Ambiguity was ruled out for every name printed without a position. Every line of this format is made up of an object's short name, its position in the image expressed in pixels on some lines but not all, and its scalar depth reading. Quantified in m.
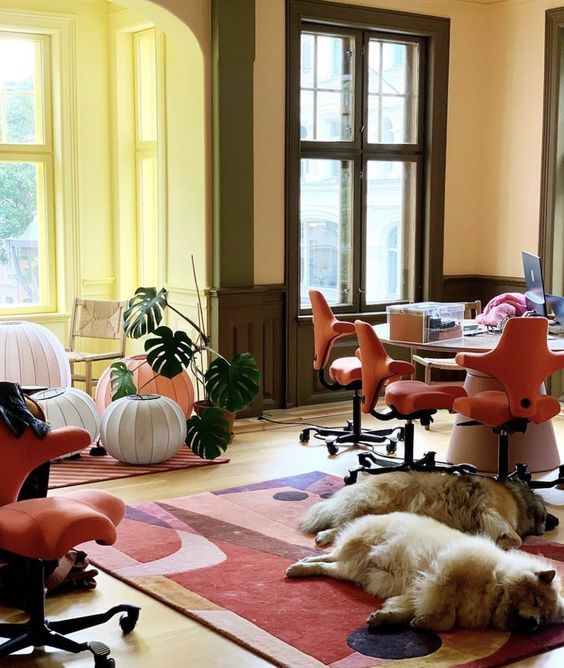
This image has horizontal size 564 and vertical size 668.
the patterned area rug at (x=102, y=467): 5.70
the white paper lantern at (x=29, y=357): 6.45
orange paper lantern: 6.55
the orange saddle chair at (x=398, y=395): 5.25
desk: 5.70
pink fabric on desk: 5.93
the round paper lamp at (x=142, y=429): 5.91
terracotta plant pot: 6.45
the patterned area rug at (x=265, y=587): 3.49
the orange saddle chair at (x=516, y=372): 4.95
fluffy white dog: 3.57
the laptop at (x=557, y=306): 5.76
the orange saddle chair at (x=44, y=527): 3.29
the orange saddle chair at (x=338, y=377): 6.16
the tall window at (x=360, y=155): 7.41
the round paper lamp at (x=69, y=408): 5.95
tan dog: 4.41
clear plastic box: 5.41
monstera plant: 6.02
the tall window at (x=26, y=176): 7.78
